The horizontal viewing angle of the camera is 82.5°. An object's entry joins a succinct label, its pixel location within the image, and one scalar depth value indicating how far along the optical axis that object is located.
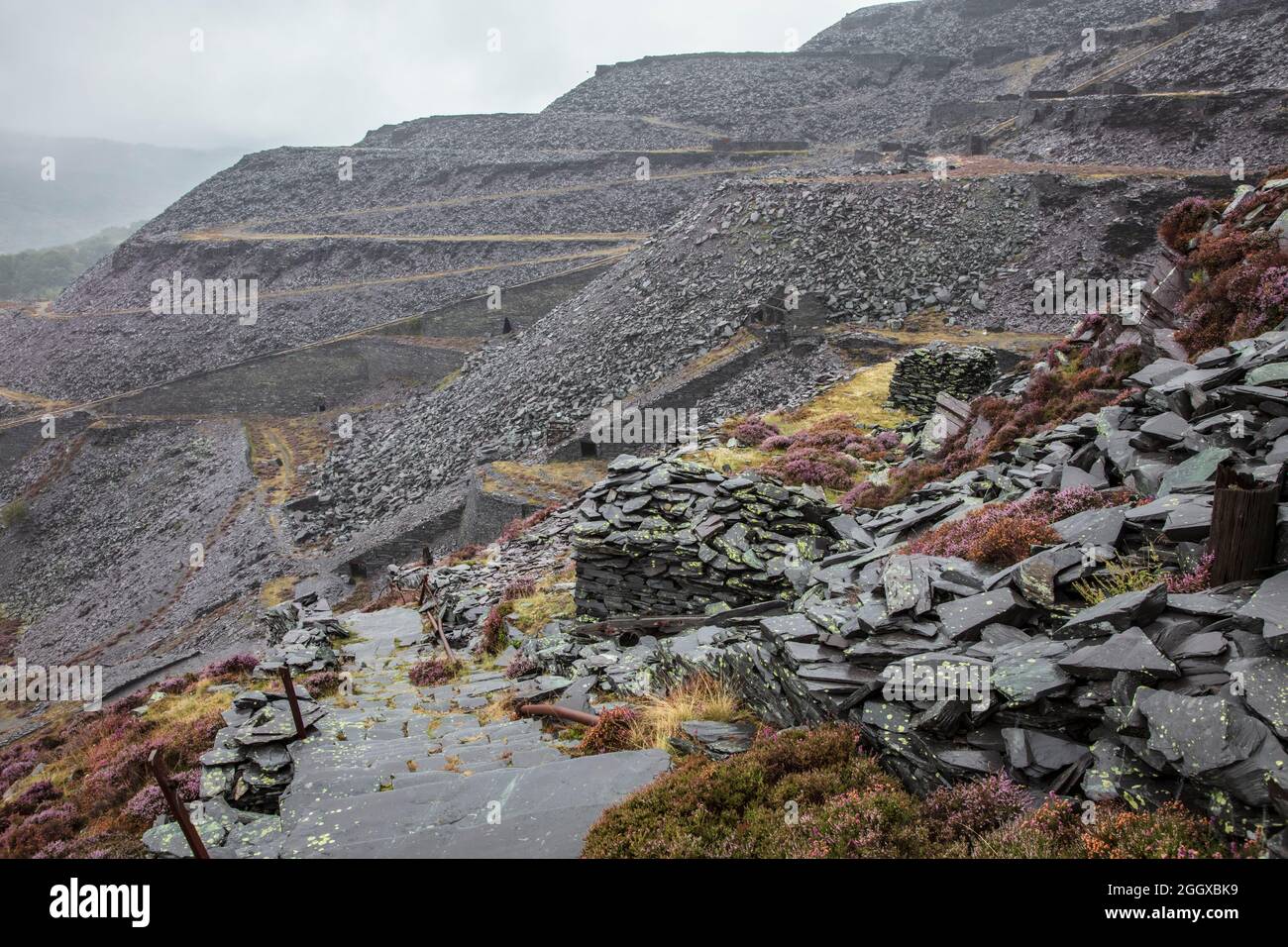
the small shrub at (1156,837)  3.99
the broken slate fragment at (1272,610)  4.54
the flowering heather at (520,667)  12.60
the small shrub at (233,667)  16.31
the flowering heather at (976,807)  4.88
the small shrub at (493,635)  14.74
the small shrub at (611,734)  7.99
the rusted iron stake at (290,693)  7.97
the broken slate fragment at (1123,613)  5.32
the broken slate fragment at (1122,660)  4.77
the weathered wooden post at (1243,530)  5.45
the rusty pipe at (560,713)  8.80
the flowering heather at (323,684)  12.68
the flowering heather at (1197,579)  5.86
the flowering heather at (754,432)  24.12
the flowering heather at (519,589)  17.33
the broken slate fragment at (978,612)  6.45
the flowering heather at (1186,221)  14.66
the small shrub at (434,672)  13.25
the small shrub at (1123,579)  6.23
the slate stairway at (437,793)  5.86
